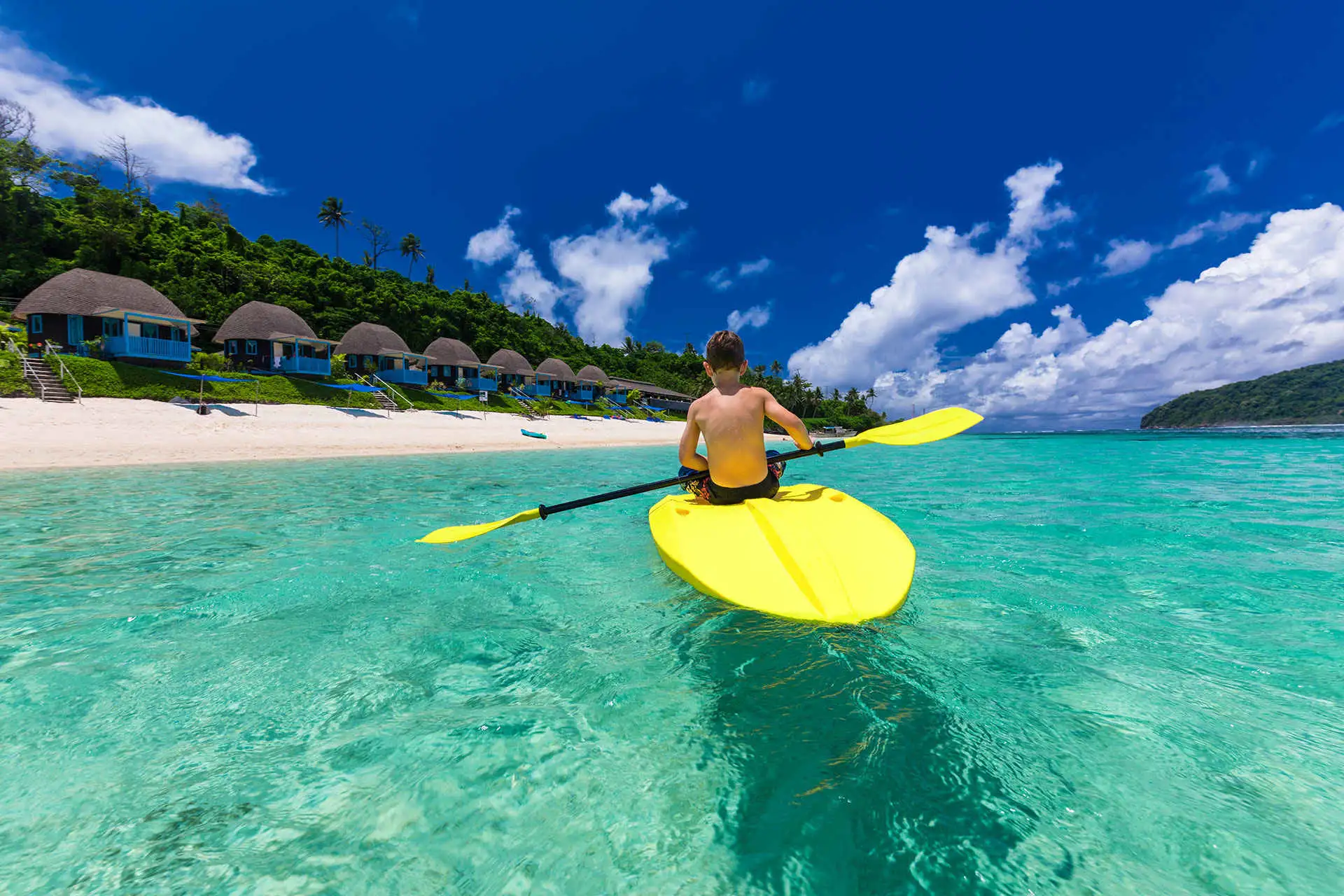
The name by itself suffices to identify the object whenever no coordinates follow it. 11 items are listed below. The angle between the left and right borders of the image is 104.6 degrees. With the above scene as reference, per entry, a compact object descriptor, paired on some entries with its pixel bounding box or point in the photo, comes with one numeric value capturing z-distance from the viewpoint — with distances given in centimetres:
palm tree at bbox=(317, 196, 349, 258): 7062
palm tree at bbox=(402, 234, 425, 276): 7544
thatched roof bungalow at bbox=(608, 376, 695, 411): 6575
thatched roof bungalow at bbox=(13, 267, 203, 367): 2575
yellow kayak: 302
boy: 430
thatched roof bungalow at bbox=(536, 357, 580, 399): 5500
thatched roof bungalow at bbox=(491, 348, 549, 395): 5241
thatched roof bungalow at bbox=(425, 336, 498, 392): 4650
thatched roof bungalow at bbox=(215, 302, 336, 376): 3316
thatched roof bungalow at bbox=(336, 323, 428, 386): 4003
